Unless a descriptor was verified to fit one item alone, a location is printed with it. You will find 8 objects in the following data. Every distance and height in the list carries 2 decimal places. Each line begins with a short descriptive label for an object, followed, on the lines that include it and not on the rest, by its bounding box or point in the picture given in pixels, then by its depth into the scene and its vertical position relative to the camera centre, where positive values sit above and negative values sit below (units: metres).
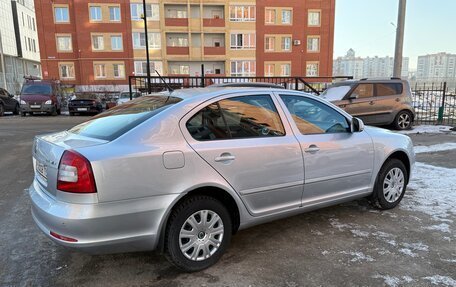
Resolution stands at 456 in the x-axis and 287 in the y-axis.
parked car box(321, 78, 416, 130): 11.58 -0.73
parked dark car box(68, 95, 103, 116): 21.47 -1.50
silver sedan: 2.74 -0.79
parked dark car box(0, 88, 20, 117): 20.86 -1.37
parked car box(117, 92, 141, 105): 22.30 -1.09
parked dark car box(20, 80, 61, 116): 20.05 -0.98
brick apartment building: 38.59 +4.57
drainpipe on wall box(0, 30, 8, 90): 40.34 +1.14
